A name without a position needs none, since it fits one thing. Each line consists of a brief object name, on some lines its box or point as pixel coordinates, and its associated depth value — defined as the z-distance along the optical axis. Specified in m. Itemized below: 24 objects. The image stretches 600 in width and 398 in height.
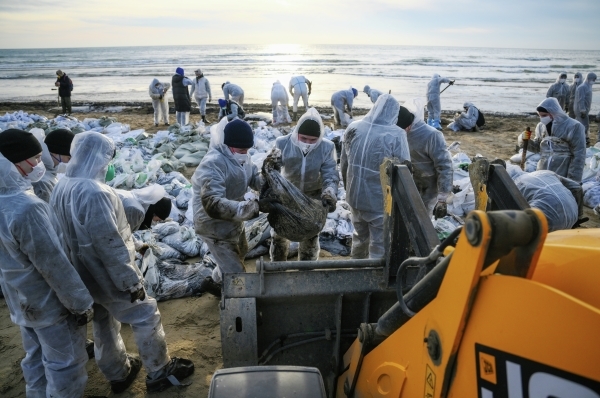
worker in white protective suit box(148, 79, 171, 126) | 13.45
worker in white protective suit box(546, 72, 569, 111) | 13.16
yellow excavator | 0.93
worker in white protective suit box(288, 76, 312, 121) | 14.81
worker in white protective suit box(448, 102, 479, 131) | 13.22
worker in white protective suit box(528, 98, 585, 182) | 5.89
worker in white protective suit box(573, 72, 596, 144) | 11.31
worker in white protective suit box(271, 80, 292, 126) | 13.45
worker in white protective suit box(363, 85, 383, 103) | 11.35
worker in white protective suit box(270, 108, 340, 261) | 4.25
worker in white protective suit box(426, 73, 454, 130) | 12.76
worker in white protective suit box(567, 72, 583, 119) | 12.48
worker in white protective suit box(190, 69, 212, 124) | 14.57
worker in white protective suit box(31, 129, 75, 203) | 3.43
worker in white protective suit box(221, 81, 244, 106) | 13.71
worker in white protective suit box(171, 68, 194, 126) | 13.34
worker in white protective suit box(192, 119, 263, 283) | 3.39
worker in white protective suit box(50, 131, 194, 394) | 2.65
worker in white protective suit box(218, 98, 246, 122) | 11.47
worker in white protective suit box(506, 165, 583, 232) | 3.18
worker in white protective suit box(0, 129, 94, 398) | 2.37
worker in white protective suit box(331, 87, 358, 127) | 12.55
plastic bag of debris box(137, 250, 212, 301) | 4.30
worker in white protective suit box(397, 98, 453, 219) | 4.60
